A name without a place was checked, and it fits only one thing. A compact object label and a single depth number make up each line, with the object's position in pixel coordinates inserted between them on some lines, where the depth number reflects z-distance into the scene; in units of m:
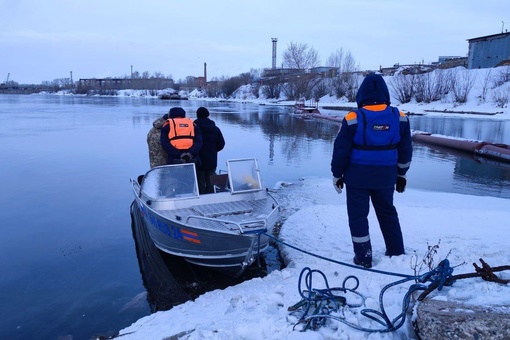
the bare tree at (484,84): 42.72
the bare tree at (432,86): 47.22
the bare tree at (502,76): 42.97
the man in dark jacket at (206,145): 6.89
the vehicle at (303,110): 37.44
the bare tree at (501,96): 39.07
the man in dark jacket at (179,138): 6.29
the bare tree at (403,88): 50.06
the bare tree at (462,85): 44.53
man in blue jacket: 4.03
